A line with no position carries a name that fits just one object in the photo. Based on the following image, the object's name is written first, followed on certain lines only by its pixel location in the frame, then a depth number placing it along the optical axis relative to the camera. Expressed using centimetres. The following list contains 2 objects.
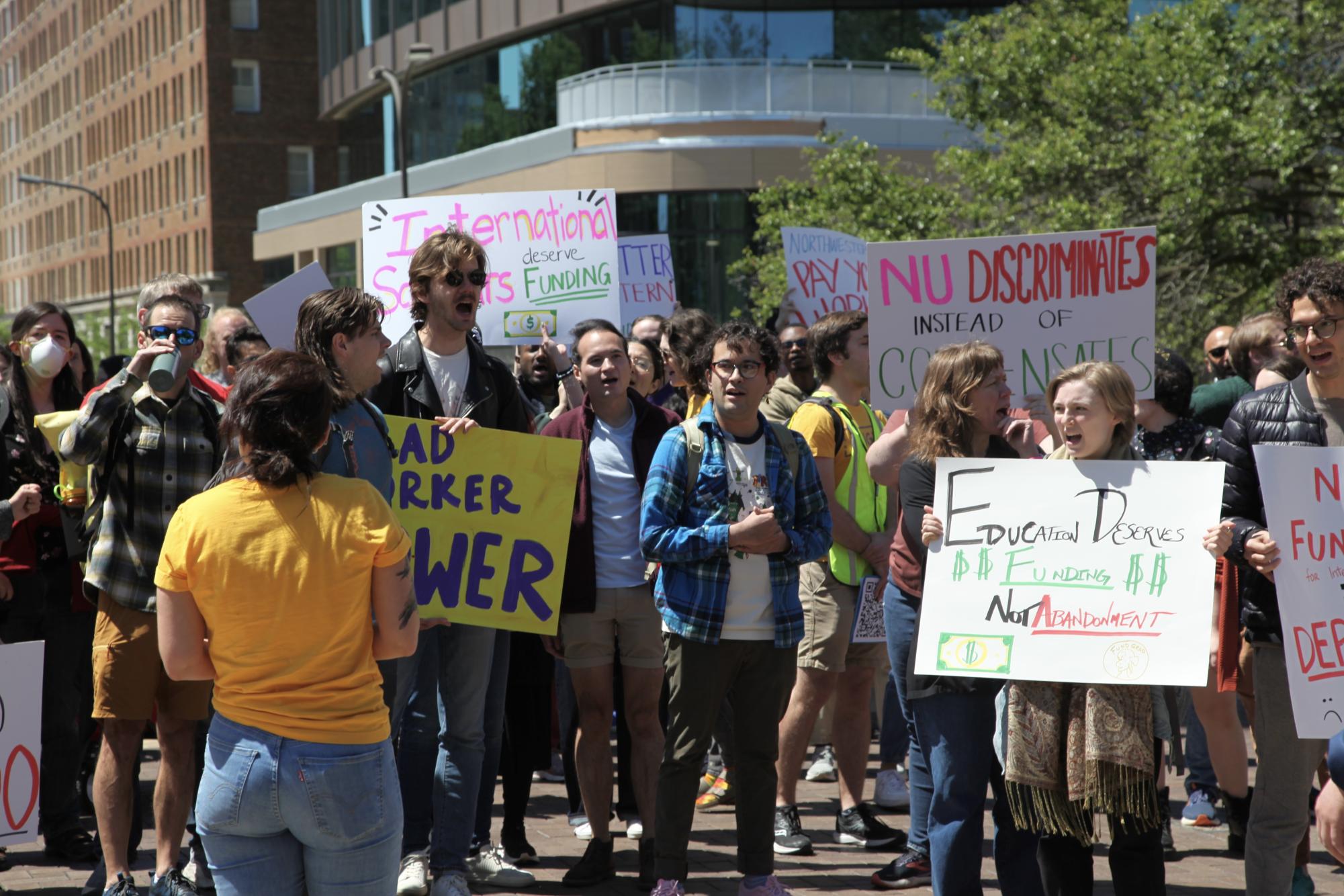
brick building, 6850
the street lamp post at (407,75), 2606
